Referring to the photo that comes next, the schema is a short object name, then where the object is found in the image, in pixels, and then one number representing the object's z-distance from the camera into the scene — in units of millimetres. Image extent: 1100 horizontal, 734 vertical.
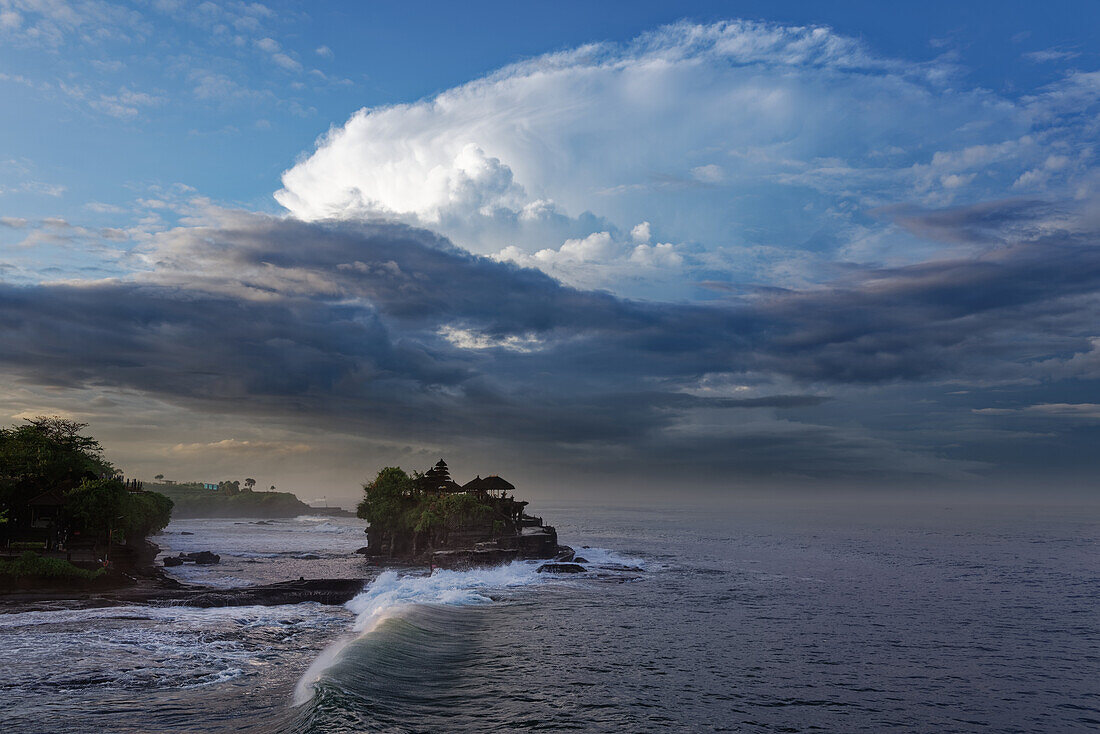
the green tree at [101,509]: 51750
